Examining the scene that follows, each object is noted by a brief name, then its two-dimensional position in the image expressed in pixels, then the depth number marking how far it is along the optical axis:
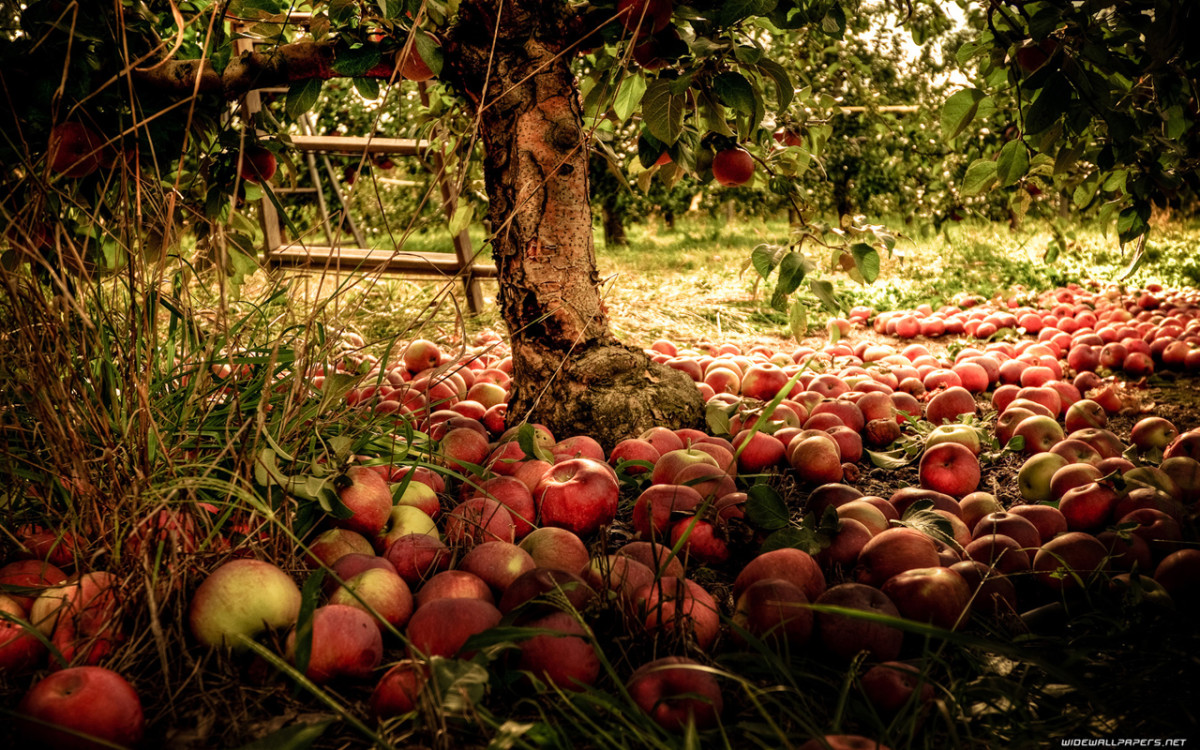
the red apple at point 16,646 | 1.09
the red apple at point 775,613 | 1.18
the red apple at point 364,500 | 1.45
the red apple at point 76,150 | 1.89
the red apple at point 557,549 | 1.44
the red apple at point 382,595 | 1.20
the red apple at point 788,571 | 1.32
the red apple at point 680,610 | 1.14
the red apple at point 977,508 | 1.72
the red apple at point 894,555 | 1.38
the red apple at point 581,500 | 1.65
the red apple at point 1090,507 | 1.68
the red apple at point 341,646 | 1.07
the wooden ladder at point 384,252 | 4.71
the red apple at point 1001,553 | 1.43
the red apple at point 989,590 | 1.33
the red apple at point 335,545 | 1.38
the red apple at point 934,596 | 1.25
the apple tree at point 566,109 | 1.76
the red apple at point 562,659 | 1.06
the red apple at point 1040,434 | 2.24
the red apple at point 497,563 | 1.33
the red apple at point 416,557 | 1.39
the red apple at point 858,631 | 1.16
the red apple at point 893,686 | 1.03
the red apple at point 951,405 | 2.65
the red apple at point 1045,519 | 1.59
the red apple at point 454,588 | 1.26
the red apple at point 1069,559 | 1.38
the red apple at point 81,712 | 0.90
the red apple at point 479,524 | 1.51
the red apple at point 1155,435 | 2.18
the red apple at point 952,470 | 2.00
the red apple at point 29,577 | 1.16
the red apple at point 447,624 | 1.10
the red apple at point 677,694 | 0.98
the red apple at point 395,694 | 1.00
